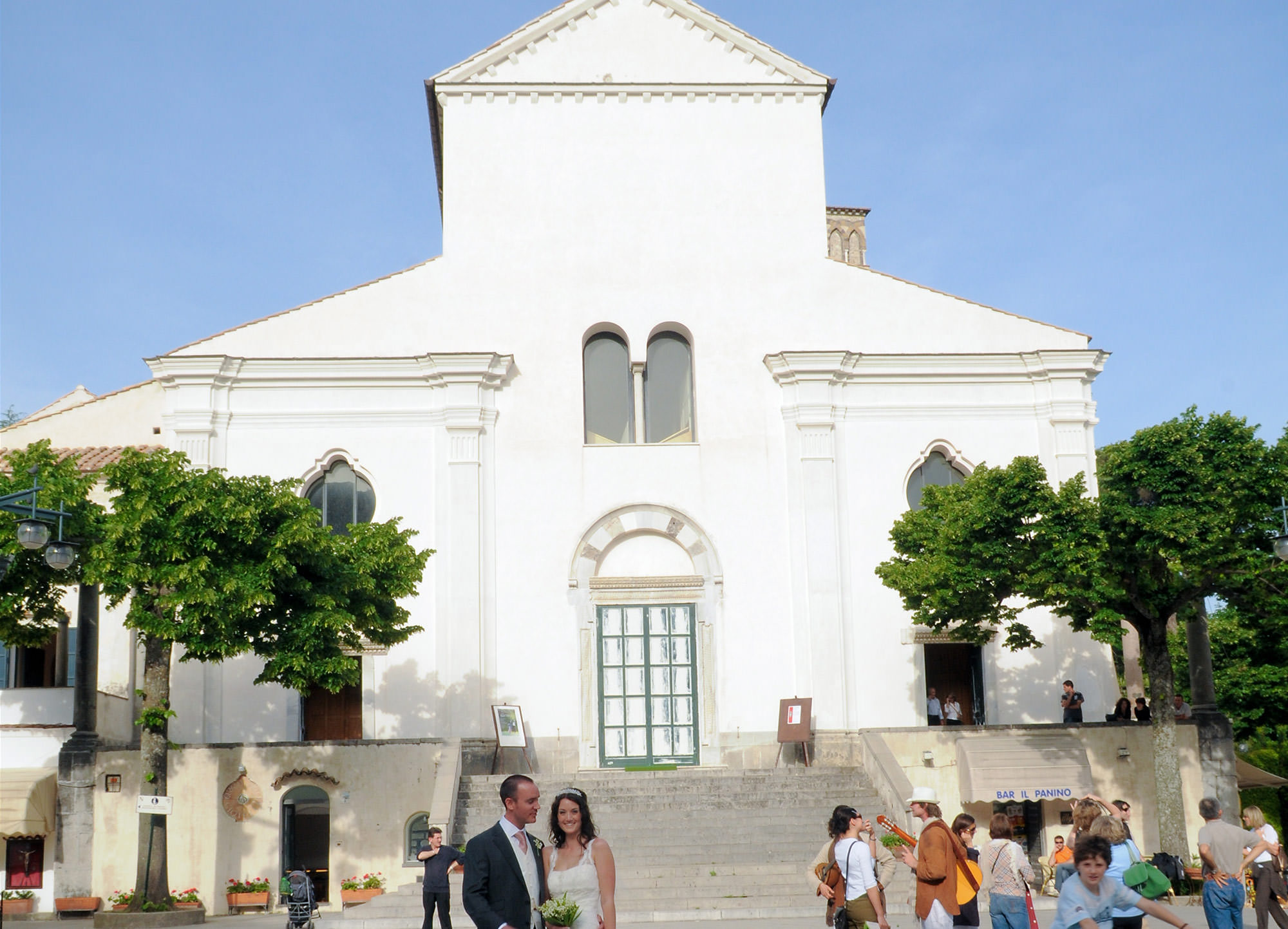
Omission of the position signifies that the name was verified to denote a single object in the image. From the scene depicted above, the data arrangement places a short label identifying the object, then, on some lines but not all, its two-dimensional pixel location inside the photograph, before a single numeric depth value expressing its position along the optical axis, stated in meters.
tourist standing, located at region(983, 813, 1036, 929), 11.12
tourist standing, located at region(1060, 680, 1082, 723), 24.61
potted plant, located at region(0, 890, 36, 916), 22.16
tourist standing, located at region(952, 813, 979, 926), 10.70
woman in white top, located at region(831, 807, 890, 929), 11.00
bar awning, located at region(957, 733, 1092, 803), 22.38
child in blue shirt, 8.51
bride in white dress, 7.92
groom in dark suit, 7.60
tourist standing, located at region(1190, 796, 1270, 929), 12.76
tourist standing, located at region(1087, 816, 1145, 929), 9.49
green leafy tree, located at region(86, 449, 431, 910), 19.89
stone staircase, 18.98
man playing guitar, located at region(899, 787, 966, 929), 10.52
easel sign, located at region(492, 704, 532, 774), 24.23
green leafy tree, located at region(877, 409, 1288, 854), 20.83
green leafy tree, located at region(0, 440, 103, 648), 20.23
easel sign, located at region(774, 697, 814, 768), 24.33
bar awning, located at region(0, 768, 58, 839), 21.94
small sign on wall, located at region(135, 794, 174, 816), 19.80
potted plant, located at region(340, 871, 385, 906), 21.94
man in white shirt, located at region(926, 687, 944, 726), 25.86
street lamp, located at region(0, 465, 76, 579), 15.95
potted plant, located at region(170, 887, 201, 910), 21.30
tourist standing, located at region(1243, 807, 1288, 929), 14.51
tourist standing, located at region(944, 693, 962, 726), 25.55
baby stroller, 18.33
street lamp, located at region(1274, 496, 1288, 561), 18.41
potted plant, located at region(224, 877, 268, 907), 22.14
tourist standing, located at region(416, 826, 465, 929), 15.64
